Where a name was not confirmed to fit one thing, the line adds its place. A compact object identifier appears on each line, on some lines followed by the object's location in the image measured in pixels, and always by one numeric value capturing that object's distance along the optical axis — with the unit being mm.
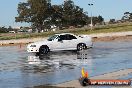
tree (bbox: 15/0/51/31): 105125
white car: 29969
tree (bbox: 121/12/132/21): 175188
